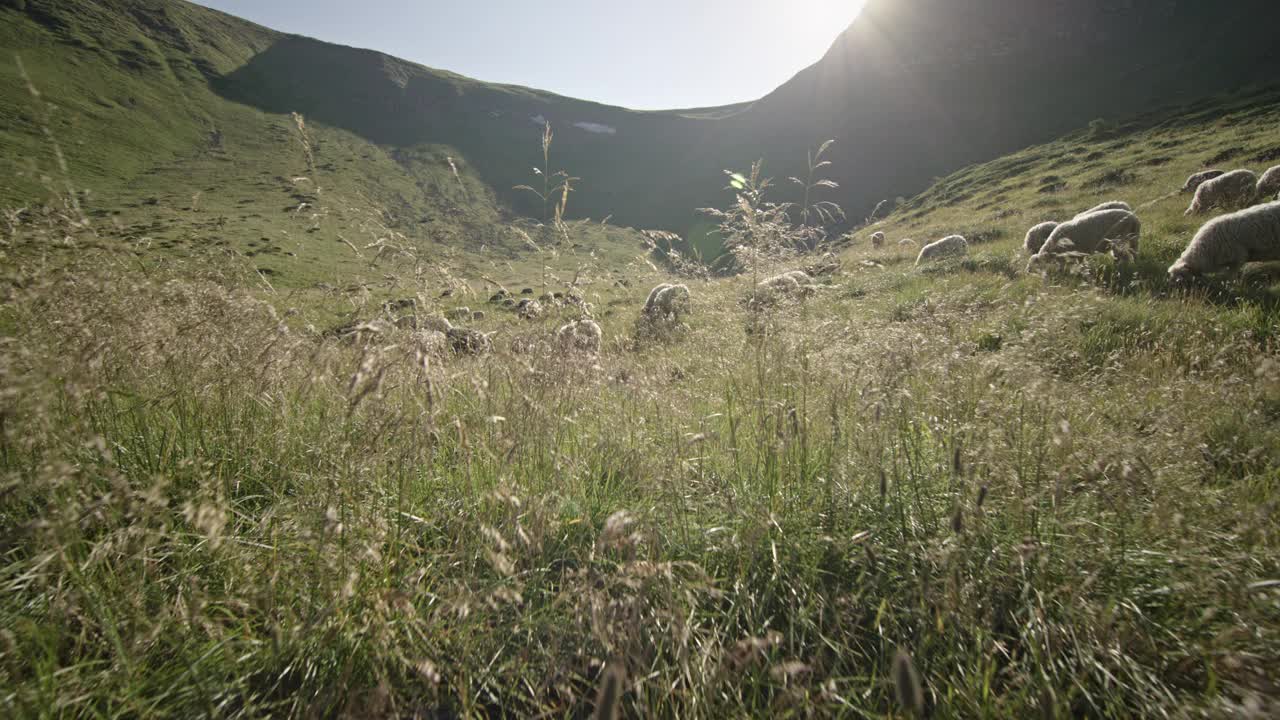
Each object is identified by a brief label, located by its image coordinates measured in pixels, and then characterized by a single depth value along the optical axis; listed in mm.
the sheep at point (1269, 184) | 11758
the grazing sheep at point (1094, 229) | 9695
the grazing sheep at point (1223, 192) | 11648
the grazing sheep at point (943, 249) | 14578
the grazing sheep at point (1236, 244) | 7062
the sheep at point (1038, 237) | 12203
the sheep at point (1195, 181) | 16350
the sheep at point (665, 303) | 11320
